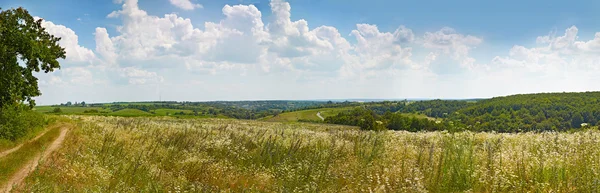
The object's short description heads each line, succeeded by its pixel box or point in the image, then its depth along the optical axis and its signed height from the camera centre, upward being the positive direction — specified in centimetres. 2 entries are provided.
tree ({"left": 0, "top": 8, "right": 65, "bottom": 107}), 2095 +321
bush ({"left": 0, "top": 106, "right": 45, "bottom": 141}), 1798 -107
